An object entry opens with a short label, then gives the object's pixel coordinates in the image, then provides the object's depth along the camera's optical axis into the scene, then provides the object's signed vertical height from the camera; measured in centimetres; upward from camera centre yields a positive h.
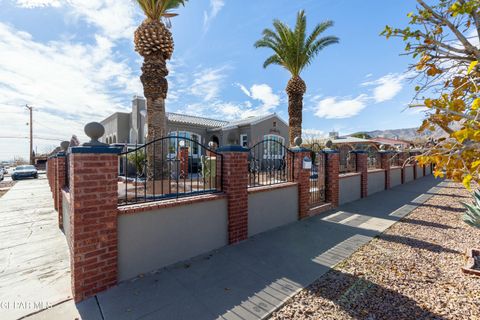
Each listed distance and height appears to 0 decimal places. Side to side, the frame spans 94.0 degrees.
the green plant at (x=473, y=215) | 368 -98
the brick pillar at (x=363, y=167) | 892 -27
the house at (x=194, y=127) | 1609 +268
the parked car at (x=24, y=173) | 1962 -66
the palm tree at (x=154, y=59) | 747 +360
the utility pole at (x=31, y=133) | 3177 +472
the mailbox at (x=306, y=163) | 605 -5
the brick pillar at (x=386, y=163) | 1070 -15
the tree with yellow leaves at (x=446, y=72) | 214 +98
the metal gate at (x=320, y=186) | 725 -83
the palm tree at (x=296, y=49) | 1212 +619
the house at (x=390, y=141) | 2611 +227
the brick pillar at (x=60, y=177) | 552 -30
